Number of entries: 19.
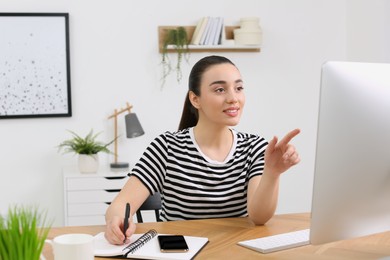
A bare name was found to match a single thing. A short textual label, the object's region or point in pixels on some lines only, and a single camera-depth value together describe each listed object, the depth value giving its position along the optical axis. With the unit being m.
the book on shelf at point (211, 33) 4.05
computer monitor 1.11
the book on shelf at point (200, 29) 4.01
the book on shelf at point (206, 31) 4.04
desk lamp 3.82
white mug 1.12
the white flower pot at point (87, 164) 3.67
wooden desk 1.45
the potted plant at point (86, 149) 3.68
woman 1.93
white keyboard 1.49
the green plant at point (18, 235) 0.96
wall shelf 4.05
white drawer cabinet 3.61
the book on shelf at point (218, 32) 4.06
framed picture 3.87
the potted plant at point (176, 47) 4.01
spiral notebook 1.42
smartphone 1.46
